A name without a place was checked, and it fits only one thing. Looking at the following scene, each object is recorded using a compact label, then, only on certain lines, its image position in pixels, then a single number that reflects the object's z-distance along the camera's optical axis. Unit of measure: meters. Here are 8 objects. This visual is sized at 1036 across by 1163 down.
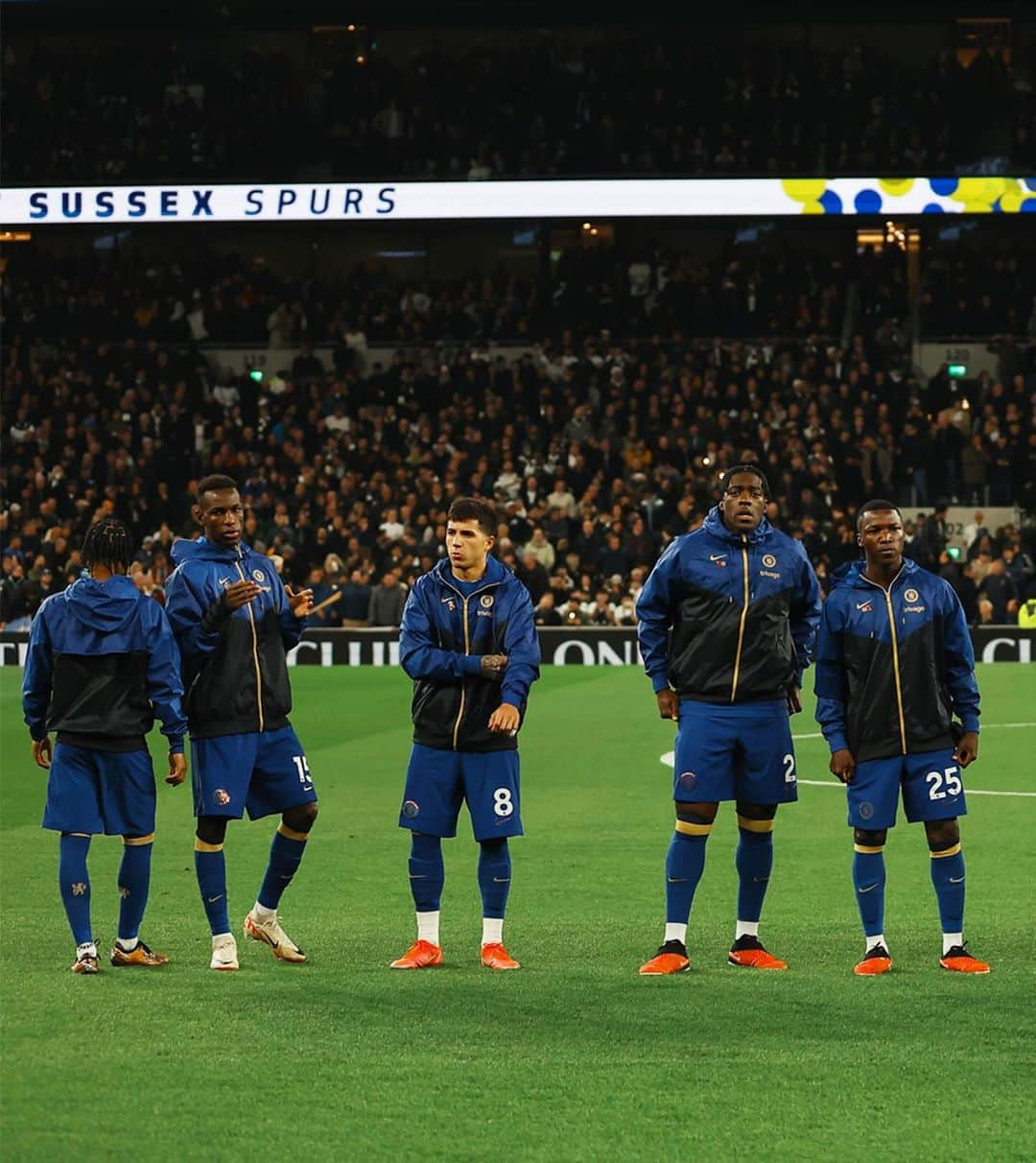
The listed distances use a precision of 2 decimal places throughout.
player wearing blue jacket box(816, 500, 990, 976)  16.19
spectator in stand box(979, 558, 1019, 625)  53.66
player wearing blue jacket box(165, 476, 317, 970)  16.16
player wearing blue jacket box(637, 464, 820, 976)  16.36
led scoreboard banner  65.00
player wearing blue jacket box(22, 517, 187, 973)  15.89
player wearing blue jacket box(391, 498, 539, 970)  16.28
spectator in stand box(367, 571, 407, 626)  53.94
